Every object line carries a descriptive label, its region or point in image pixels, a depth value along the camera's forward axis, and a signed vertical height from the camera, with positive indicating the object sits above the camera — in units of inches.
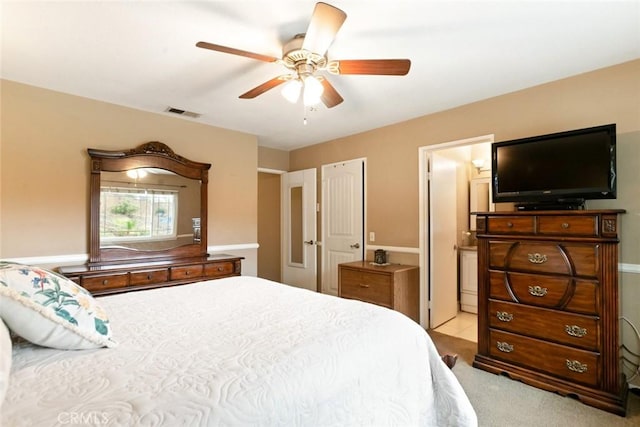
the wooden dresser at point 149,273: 105.8 -21.0
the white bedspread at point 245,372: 32.9 -19.5
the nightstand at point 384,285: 130.7 -29.6
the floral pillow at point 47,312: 41.5 -13.2
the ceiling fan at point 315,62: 61.1 +37.6
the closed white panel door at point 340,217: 165.9 +0.8
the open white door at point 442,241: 142.9 -11.1
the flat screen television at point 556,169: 86.0 +15.1
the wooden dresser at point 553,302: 81.3 -24.3
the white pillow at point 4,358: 32.3 -16.1
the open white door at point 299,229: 188.9 -6.6
